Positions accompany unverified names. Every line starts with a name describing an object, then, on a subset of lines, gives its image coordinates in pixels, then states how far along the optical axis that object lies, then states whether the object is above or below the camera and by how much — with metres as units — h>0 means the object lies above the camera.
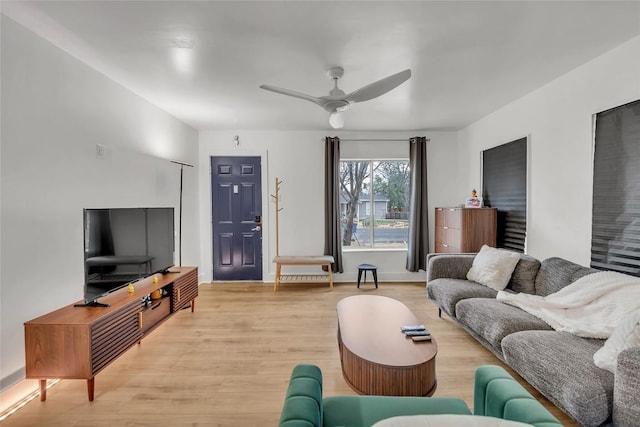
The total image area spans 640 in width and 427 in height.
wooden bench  4.70 -0.96
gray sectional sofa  1.43 -0.85
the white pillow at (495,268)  3.10 -0.62
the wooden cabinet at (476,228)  4.03 -0.26
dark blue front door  5.18 +0.05
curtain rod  5.18 +1.15
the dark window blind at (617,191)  2.33 +0.13
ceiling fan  2.36 +0.94
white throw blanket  1.99 -0.69
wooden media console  2.03 -0.90
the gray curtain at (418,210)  5.05 -0.03
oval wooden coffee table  1.83 -0.92
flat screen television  2.37 -0.35
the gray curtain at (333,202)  5.05 +0.09
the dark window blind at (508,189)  3.64 +0.24
